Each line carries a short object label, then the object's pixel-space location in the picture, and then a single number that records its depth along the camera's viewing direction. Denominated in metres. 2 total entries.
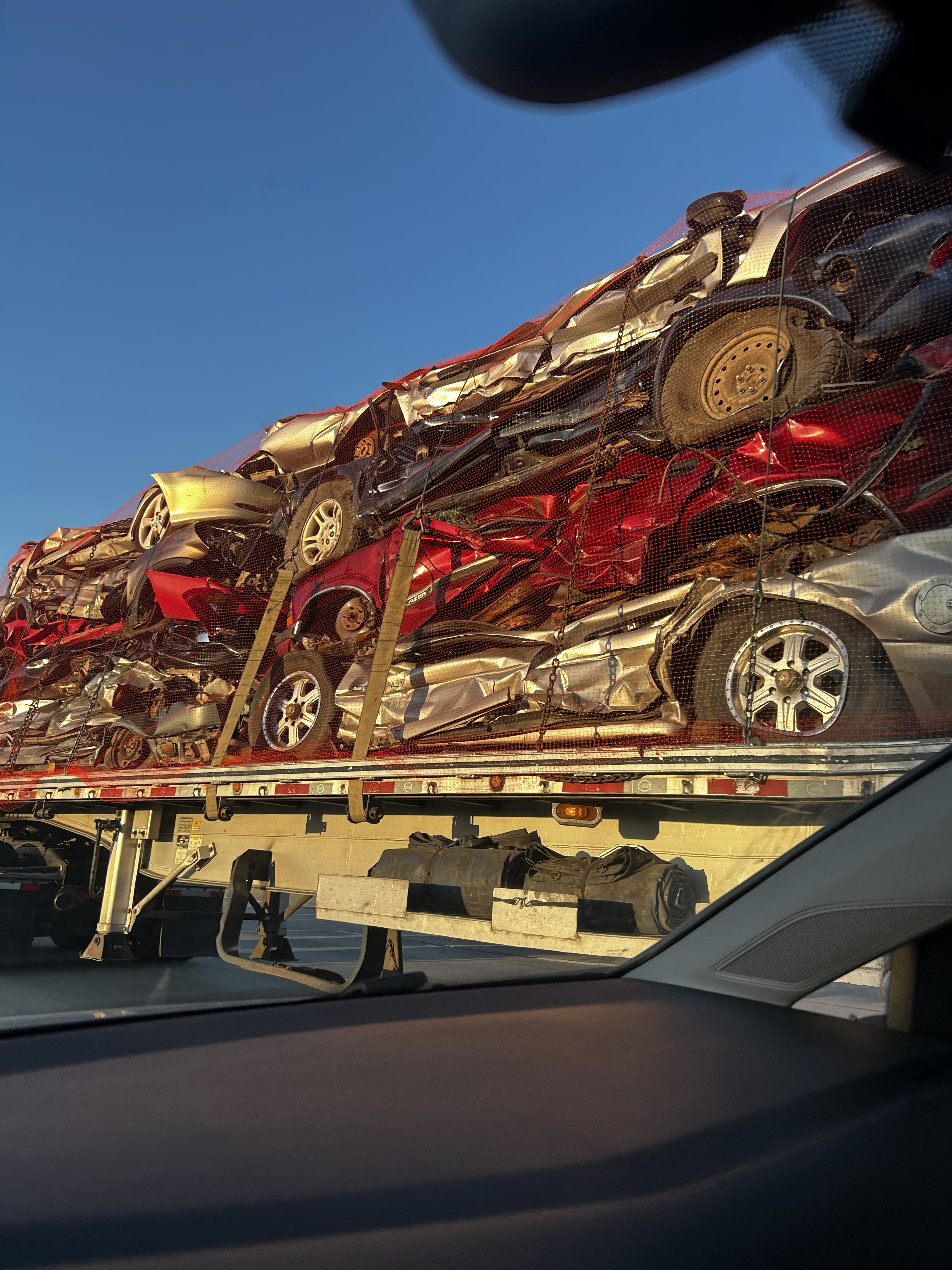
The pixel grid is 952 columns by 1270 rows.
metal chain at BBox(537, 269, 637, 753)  4.88
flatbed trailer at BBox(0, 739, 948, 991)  3.81
